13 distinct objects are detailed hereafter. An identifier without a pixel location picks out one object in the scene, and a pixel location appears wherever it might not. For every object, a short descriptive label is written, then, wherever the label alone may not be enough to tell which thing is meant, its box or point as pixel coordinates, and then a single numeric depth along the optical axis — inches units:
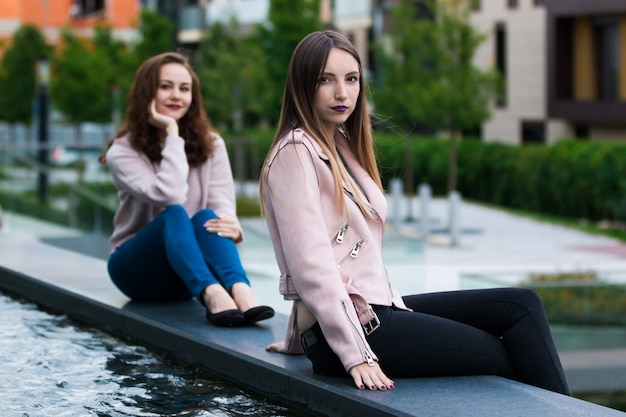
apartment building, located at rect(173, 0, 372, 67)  1565.0
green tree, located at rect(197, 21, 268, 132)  1386.6
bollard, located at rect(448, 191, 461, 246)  890.1
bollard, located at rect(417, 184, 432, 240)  925.8
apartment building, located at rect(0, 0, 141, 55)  2149.4
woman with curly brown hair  219.0
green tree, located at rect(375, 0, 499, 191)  1043.3
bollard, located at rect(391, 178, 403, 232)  982.3
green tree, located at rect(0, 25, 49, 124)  1684.3
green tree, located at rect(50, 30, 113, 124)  1371.8
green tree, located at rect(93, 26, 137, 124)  1379.2
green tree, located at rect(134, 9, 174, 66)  1473.9
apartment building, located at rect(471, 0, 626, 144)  1242.6
